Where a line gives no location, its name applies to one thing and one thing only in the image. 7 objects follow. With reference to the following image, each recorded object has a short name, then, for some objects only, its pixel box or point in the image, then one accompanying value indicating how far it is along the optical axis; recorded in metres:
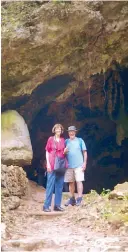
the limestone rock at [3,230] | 4.26
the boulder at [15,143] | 6.87
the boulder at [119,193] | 5.90
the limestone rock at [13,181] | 6.48
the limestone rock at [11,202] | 5.83
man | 6.40
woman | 6.07
